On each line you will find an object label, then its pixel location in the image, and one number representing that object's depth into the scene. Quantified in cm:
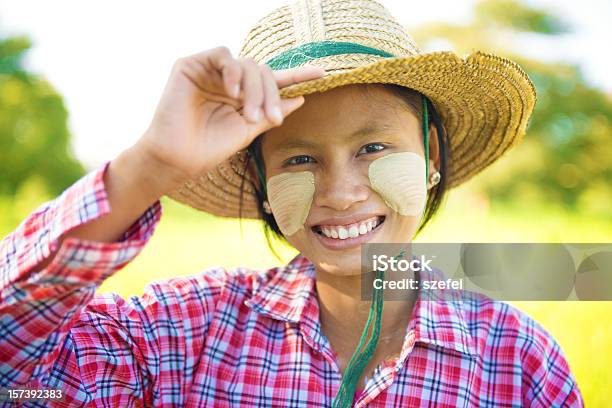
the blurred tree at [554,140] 689
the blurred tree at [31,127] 728
